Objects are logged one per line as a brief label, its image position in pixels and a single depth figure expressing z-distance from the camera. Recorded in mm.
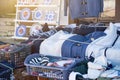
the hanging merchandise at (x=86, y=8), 4934
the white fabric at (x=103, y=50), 2592
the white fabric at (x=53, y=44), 3137
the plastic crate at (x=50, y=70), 2707
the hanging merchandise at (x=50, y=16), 6875
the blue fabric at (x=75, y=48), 2984
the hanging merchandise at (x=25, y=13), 7302
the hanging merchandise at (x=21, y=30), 7223
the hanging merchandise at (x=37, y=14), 7105
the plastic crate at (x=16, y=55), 3355
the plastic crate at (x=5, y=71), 3262
